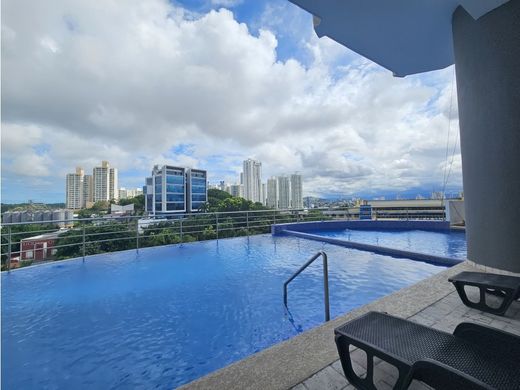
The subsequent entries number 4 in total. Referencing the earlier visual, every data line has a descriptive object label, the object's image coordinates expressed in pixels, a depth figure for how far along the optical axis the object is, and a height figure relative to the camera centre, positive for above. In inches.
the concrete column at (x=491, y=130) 107.9 +35.3
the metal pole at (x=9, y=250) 164.9 -26.9
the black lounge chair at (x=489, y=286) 72.1 -28.7
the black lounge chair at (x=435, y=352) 34.6 -28.0
